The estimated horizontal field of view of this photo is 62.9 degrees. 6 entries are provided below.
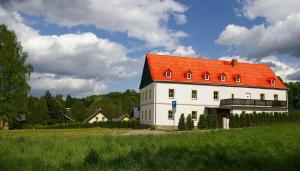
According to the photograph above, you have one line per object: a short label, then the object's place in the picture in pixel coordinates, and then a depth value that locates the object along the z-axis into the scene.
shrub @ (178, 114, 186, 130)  27.29
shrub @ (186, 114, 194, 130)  27.28
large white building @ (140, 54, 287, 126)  31.17
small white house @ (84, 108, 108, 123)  59.76
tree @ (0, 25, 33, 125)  30.71
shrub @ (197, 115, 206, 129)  27.56
